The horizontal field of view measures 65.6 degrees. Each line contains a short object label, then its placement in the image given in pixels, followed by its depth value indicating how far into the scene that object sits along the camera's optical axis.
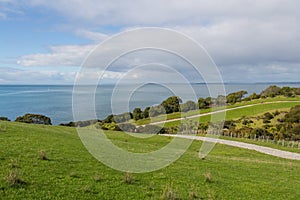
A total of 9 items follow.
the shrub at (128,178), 10.07
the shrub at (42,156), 11.85
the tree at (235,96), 96.37
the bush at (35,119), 51.52
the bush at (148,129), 37.95
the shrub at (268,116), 63.74
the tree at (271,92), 92.35
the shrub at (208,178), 11.77
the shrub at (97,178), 9.76
